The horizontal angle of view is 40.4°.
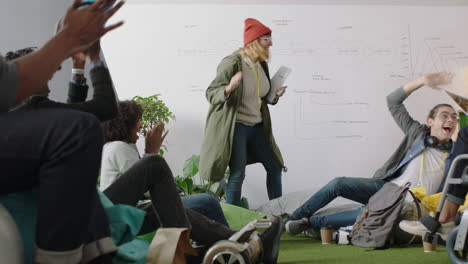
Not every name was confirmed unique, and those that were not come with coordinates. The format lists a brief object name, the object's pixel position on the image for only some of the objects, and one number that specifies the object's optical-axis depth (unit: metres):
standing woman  4.08
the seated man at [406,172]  3.59
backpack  3.13
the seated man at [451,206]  2.52
